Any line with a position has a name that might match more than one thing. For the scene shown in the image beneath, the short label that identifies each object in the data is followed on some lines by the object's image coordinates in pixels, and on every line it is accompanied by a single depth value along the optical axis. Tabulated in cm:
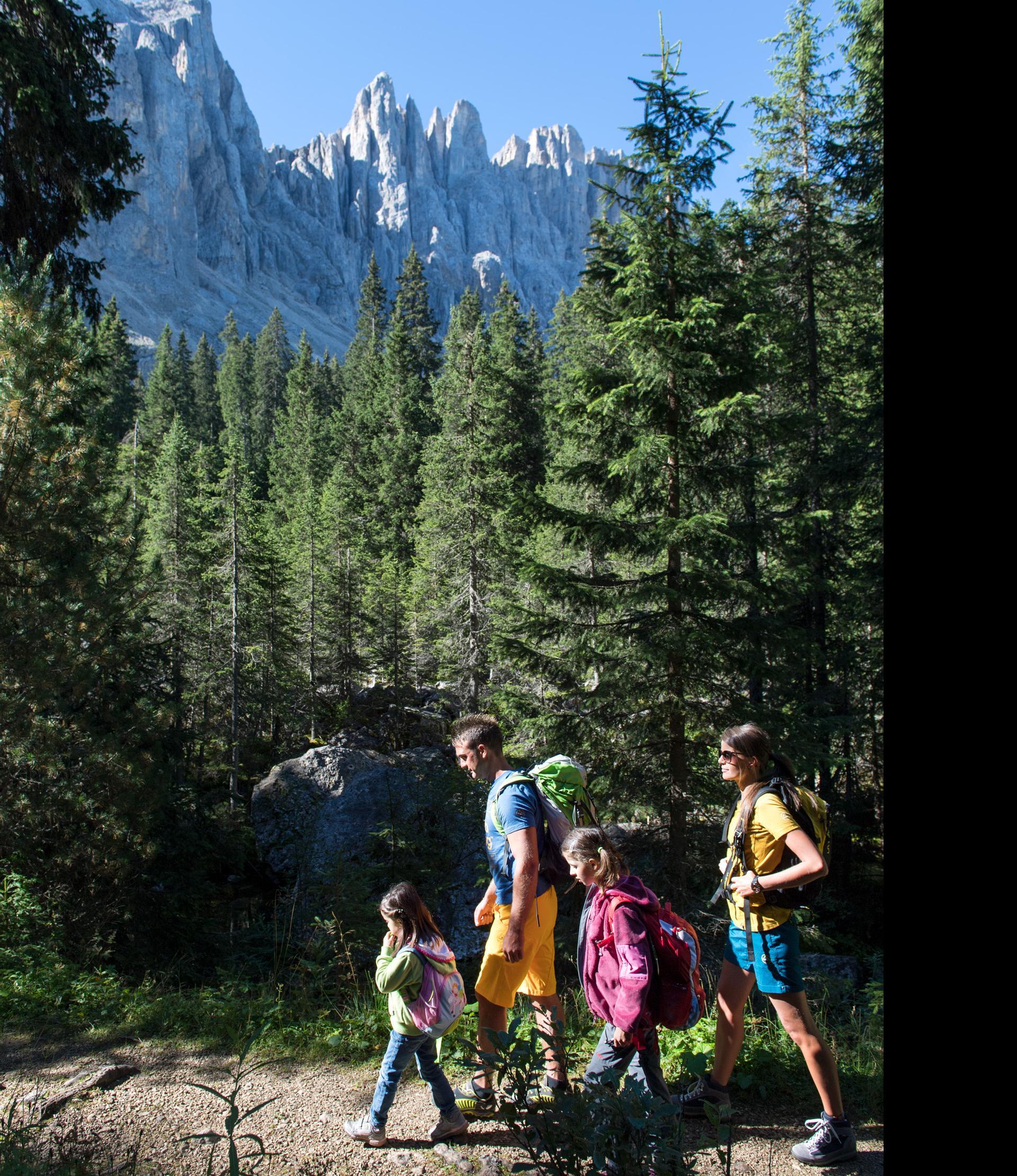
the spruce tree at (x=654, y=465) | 827
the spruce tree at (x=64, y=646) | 700
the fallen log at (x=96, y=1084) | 371
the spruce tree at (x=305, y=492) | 2420
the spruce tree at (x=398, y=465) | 2289
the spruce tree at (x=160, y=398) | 4544
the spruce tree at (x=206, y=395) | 5128
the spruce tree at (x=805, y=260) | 1459
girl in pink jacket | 304
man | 352
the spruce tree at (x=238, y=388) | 5131
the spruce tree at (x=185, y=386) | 5020
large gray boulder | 1186
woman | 316
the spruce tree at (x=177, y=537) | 2027
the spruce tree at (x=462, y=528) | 1911
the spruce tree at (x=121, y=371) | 4566
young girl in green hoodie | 347
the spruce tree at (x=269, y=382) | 5166
